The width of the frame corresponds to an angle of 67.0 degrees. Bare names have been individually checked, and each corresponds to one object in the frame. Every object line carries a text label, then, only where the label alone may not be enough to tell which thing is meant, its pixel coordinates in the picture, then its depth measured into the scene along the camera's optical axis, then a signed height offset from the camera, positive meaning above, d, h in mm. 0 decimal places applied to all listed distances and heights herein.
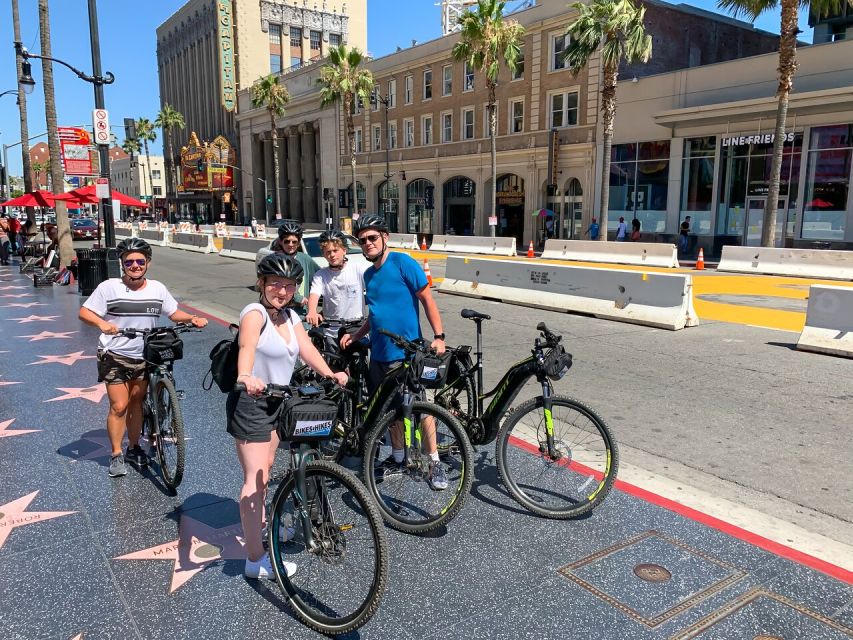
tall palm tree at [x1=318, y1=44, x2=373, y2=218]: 45719 +9493
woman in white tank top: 3354 -851
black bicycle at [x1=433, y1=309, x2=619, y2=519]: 4297 -1509
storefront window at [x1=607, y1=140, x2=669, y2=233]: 30766 +1581
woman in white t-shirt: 4902 -852
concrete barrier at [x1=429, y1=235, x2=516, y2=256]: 30453 -1519
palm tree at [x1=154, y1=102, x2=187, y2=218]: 91812 +12711
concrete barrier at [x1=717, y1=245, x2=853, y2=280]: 19531 -1415
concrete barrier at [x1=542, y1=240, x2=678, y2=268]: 23906 -1450
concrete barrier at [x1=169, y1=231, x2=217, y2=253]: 34531 -1735
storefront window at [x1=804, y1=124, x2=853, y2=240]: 24719 +1387
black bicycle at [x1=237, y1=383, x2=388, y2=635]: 3021 -1545
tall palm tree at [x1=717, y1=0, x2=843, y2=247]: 20750 +5162
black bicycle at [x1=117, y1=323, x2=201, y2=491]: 4652 -1379
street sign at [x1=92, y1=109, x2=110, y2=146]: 15641 +2037
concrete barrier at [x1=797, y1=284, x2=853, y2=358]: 9148 -1493
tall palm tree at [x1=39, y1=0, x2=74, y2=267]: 19344 +1977
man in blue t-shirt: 4586 -576
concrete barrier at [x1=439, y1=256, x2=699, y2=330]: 11172 -1481
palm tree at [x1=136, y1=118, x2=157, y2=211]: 101938 +12788
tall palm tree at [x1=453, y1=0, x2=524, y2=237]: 33625 +9081
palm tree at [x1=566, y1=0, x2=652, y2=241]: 26656 +7333
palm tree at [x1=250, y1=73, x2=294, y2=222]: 59562 +10852
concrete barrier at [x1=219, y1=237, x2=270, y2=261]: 27703 -1582
